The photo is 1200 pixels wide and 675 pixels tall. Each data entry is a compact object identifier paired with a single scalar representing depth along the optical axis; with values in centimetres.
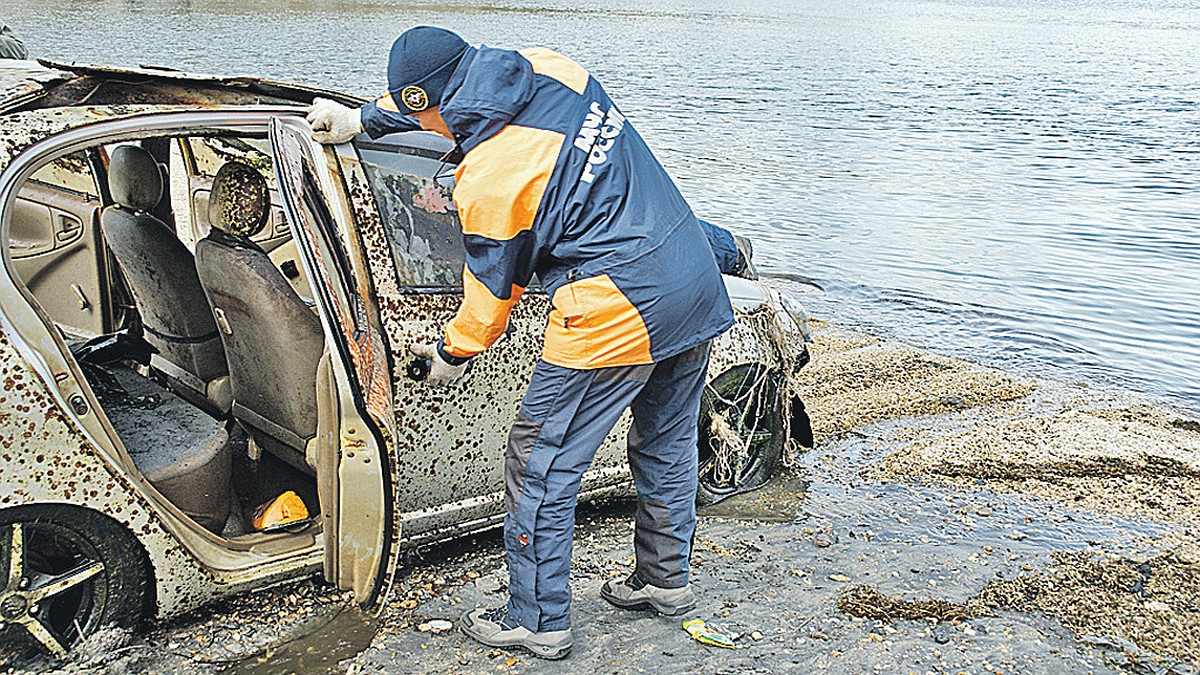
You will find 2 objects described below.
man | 311
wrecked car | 307
